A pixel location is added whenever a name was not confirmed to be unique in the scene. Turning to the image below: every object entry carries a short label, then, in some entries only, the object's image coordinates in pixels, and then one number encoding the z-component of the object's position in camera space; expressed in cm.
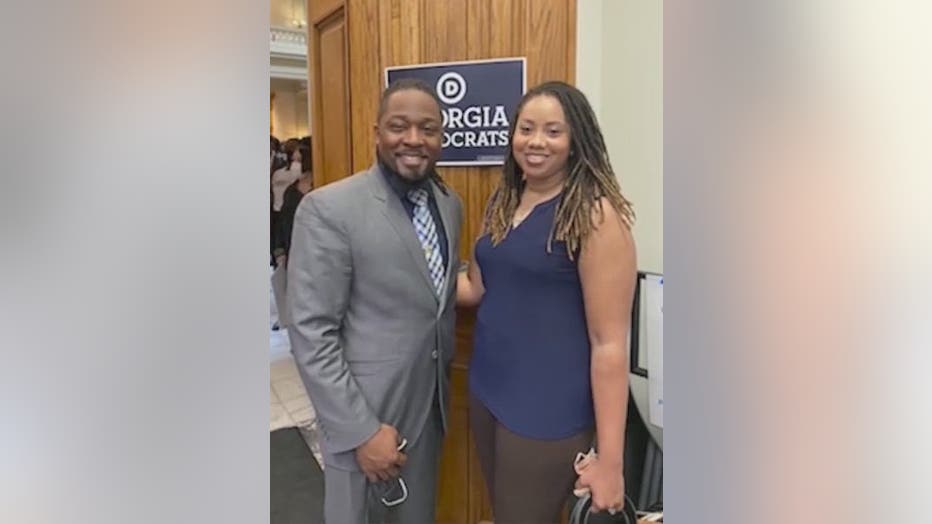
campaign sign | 162
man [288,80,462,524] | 126
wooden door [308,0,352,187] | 200
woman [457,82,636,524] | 119
